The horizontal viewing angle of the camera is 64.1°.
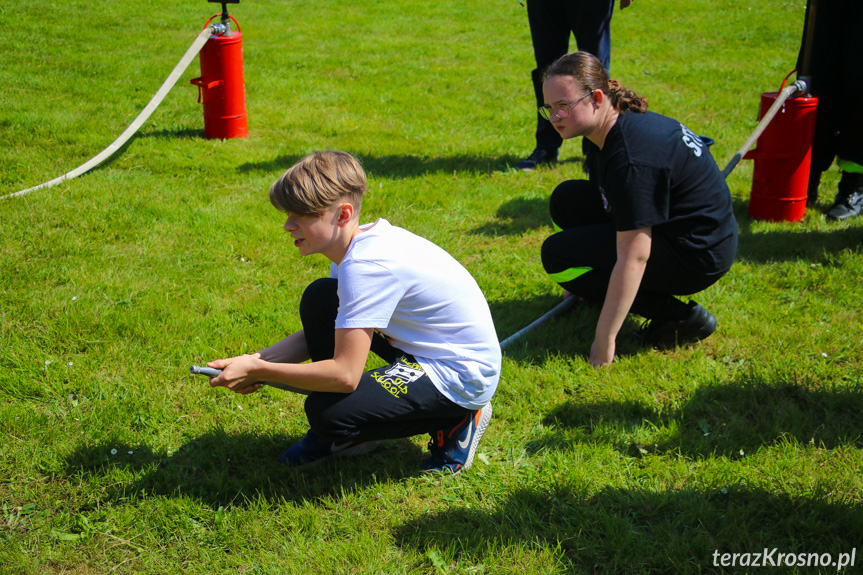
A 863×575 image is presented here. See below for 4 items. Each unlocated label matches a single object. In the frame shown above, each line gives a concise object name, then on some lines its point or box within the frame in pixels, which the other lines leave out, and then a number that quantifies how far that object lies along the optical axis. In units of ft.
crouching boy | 7.52
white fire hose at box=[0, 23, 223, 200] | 17.75
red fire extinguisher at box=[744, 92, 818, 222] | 15.19
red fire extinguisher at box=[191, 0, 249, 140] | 19.99
